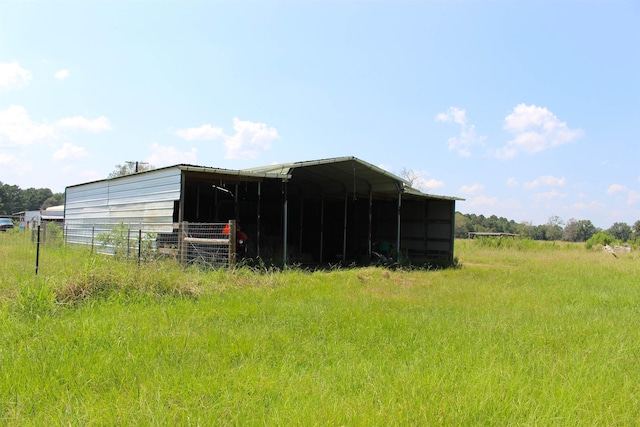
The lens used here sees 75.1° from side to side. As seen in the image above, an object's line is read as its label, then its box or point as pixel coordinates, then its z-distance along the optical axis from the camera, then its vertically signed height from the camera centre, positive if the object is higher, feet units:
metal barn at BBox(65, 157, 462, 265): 38.73 +1.87
